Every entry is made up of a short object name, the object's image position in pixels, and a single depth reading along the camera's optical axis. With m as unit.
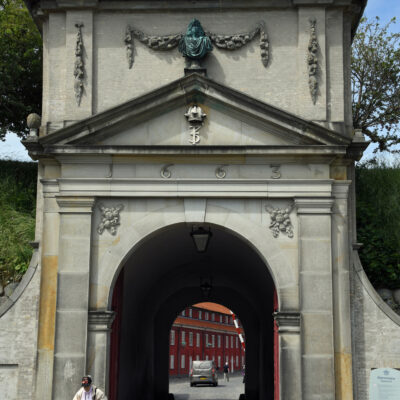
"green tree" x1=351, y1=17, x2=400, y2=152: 24.20
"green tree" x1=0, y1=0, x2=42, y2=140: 21.55
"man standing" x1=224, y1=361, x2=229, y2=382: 44.50
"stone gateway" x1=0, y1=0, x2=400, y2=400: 12.05
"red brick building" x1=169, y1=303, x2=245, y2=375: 48.84
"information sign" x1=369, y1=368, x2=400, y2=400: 11.87
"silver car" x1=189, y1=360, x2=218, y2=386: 37.94
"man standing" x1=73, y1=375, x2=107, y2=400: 10.70
